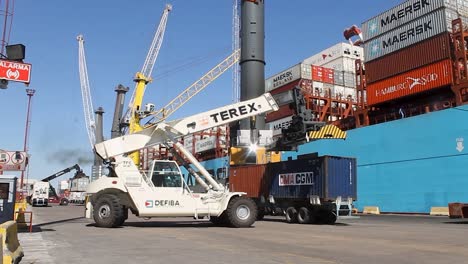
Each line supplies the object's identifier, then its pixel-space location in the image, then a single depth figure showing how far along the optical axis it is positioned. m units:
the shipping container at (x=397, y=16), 33.75
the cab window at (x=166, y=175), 16.61
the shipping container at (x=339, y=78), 54.45
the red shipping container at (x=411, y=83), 31.59
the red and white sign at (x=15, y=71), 13.01
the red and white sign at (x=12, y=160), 20.45
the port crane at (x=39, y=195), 54.44
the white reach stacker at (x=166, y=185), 16.16
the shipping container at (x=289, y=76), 51.09
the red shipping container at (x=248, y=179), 25.16
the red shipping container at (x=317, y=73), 51.56
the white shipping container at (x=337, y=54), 58.31
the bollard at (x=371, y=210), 35.01
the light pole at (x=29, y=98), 47.87
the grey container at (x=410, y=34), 32.22
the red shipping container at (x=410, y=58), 31.83
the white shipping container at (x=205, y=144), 68.25
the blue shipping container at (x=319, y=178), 20.27
